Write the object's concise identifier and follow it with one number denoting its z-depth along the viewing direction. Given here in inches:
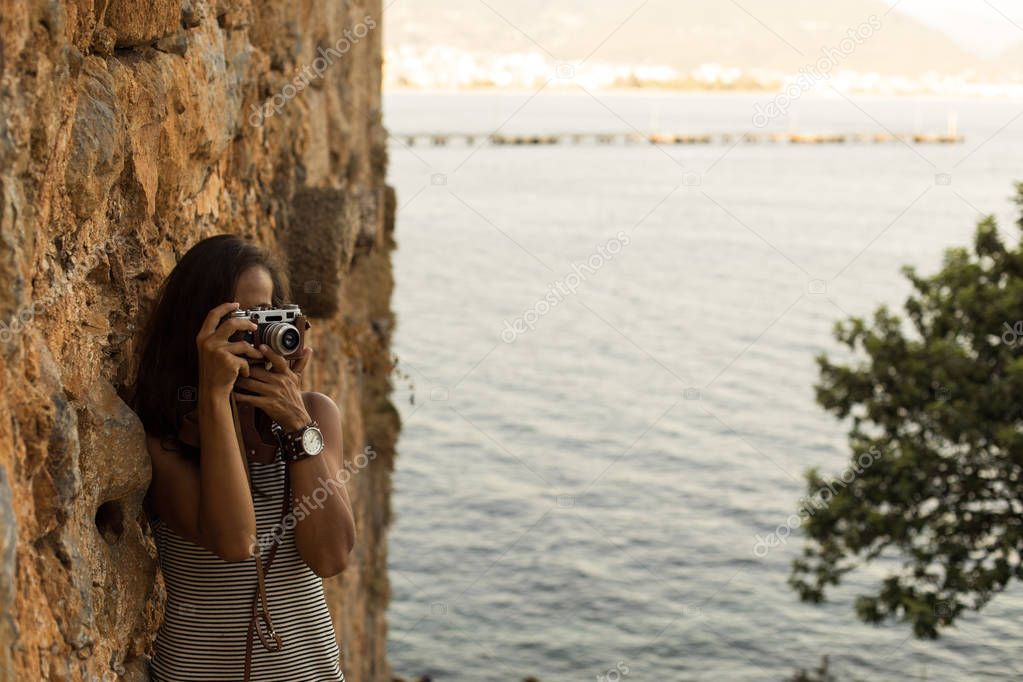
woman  125.6
